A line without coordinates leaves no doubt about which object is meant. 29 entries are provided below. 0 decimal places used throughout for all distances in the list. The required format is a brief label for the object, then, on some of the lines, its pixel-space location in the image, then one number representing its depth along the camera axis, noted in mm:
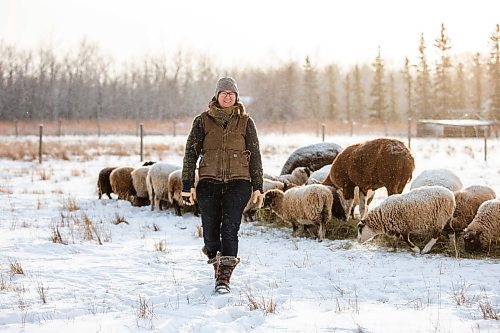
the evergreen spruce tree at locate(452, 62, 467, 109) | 59250
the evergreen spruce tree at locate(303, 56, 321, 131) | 75000
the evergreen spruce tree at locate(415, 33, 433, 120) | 54438
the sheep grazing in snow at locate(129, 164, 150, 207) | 12484
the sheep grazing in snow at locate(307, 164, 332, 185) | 10742
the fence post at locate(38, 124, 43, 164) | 21422
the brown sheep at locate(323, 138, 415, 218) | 8805
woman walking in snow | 5496
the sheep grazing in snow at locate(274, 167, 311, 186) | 11977
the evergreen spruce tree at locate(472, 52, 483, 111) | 60781
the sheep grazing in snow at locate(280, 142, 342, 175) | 13344
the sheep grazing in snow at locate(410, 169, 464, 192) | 9074
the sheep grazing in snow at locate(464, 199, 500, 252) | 7043
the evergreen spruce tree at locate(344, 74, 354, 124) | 73500
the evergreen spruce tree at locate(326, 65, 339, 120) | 73500
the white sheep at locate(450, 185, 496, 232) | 7859
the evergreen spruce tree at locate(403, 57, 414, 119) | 56547
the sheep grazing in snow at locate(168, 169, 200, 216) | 11055
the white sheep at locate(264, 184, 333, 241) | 8594
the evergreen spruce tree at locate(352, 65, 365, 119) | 71938
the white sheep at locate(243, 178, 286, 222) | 10335
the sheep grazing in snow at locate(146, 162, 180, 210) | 11695
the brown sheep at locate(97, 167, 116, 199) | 13766
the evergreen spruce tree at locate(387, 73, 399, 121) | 67206
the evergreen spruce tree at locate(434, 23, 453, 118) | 52344
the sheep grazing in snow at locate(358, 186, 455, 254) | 7250
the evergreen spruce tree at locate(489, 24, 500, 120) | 49169
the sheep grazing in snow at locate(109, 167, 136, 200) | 13133
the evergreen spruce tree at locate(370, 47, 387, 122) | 62688
